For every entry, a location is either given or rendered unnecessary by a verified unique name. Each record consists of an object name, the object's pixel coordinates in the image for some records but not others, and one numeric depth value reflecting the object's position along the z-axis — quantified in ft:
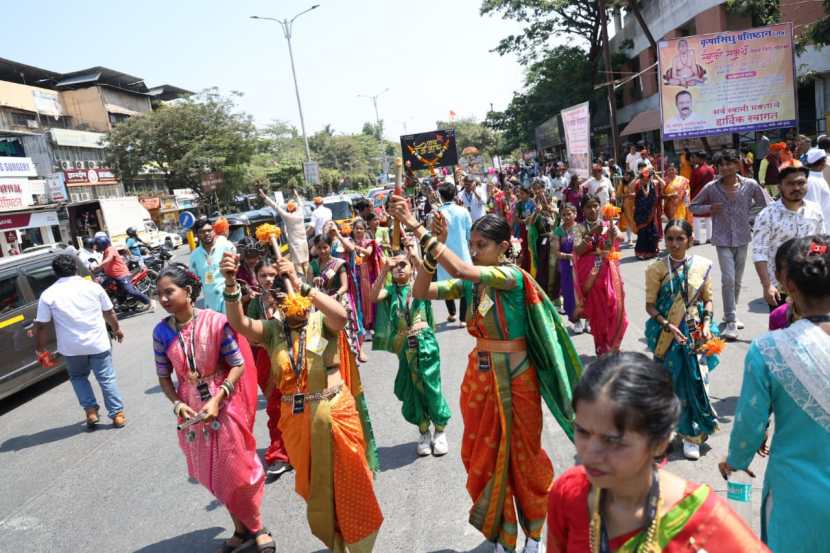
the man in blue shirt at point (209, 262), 21.80
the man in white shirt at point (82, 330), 20.57
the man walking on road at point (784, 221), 14.58
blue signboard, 41.04
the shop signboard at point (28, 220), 81.97
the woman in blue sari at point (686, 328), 13.60
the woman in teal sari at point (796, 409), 6.30
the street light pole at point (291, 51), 103.94
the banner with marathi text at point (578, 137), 45.96
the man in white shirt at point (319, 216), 40.36
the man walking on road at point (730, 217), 21.26
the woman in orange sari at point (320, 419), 10.41
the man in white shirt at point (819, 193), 17.70
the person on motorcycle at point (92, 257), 42.09
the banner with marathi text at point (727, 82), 39.86
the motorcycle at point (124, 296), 42.70
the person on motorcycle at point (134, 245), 51.34
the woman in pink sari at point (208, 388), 11.37
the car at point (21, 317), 24.94
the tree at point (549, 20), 103.35
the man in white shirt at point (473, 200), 43.86
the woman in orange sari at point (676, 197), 36.47
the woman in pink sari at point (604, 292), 18.94
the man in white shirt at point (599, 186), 40.32
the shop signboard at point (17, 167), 87.15
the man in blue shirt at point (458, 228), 25.63
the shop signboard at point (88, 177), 119.14
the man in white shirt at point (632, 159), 56.30
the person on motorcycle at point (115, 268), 40.73
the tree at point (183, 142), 120.67
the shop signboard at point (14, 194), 82.77
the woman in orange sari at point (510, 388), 10.53
